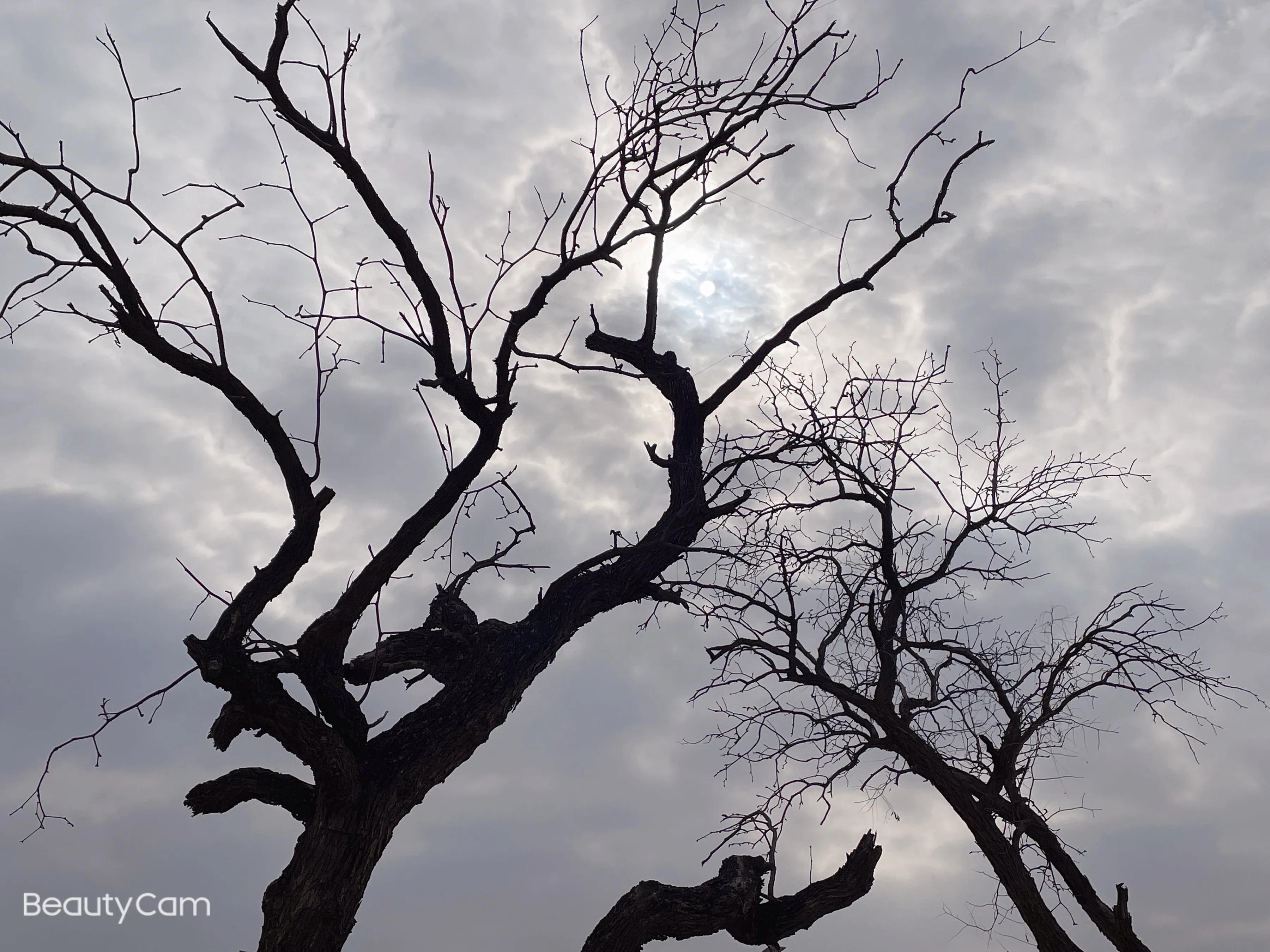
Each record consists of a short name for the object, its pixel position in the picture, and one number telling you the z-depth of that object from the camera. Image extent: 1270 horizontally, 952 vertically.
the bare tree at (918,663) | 6.20
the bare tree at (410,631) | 4.30
